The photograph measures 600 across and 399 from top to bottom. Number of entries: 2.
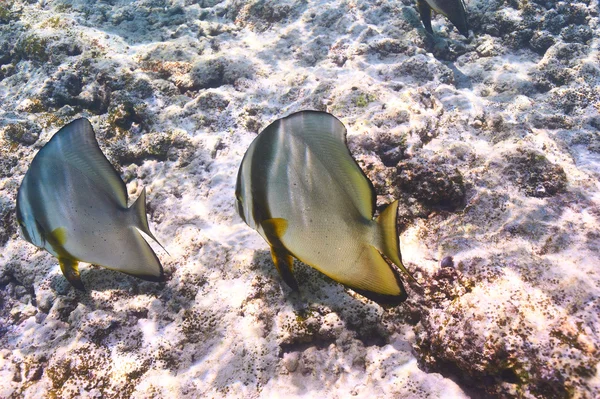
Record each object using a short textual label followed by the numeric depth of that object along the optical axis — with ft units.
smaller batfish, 6.82
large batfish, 4.85
